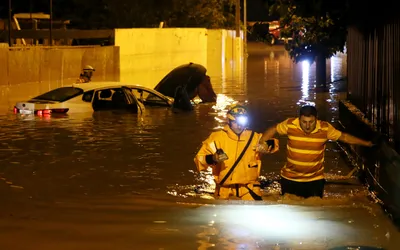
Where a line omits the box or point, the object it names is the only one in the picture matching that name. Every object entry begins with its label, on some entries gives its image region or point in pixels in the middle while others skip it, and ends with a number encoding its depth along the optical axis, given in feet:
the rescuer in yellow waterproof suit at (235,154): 28.37
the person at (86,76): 77.01
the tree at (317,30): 40.01
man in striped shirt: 29.55
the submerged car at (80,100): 67.82
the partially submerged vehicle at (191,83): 84.48
